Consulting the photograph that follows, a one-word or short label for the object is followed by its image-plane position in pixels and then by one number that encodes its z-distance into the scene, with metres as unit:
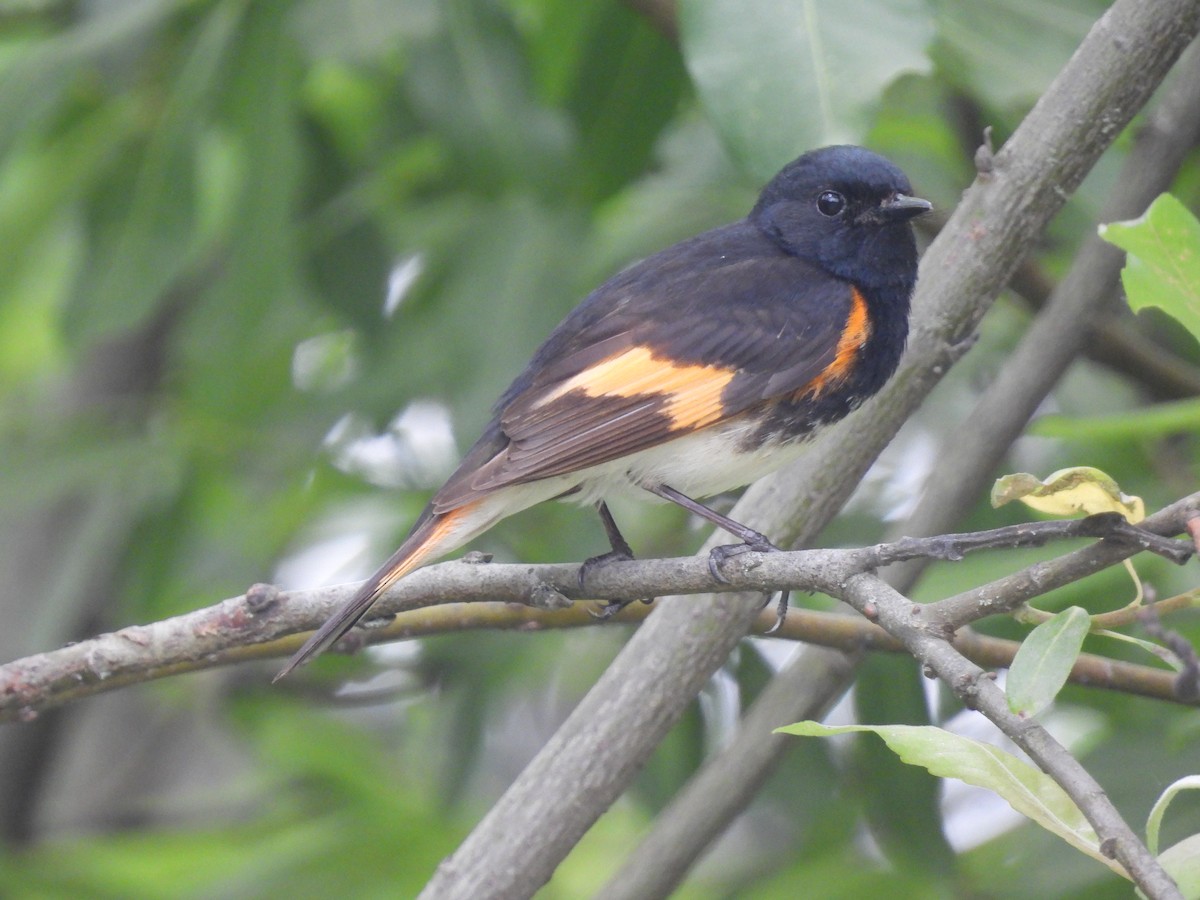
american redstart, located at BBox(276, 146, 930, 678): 2.93
